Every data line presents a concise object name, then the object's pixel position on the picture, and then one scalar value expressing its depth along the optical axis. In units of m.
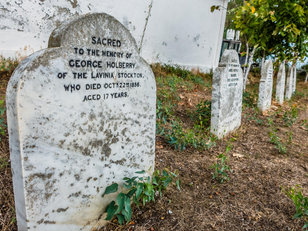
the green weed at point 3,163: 2.01
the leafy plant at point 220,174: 2.36
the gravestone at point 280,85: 7.16
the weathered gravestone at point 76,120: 1.21
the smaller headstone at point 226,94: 3.36
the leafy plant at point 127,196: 1.59
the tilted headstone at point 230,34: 11.74
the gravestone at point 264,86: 5.47
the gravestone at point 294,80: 10.15
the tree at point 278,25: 5.07
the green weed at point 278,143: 3.25
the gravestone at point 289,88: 8.38
